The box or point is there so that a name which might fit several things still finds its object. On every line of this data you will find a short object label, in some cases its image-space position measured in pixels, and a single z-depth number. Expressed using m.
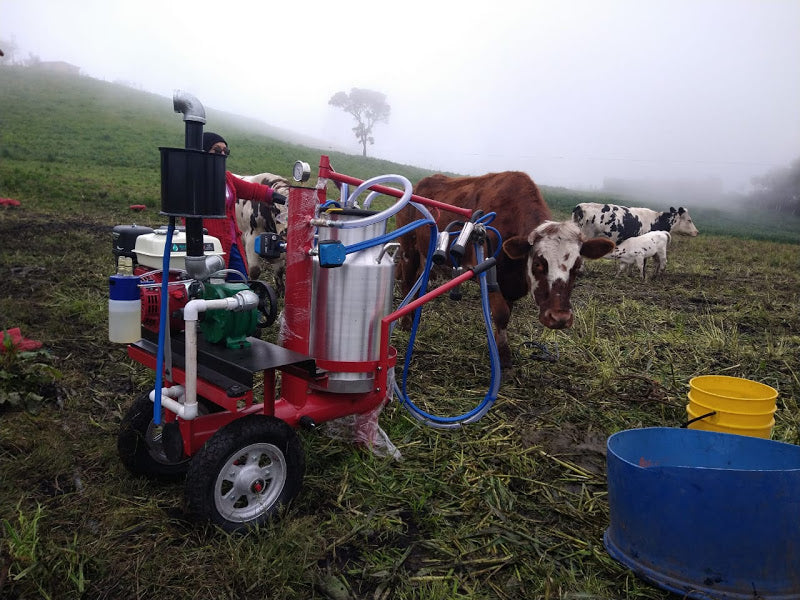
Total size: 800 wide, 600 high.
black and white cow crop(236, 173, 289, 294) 7.98
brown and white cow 4.89
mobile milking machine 2.61
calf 12.03
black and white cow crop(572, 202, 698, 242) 16.53
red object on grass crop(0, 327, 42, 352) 4.38
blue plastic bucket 2.29
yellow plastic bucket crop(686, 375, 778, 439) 3.39
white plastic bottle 2.65
